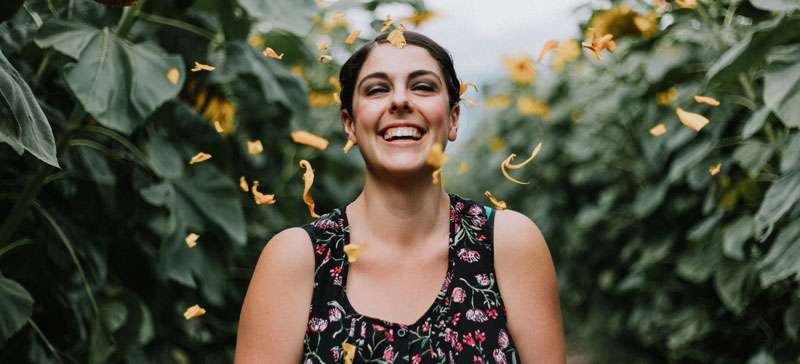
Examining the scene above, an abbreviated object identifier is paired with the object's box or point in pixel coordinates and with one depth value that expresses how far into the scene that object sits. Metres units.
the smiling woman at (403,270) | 1.53
